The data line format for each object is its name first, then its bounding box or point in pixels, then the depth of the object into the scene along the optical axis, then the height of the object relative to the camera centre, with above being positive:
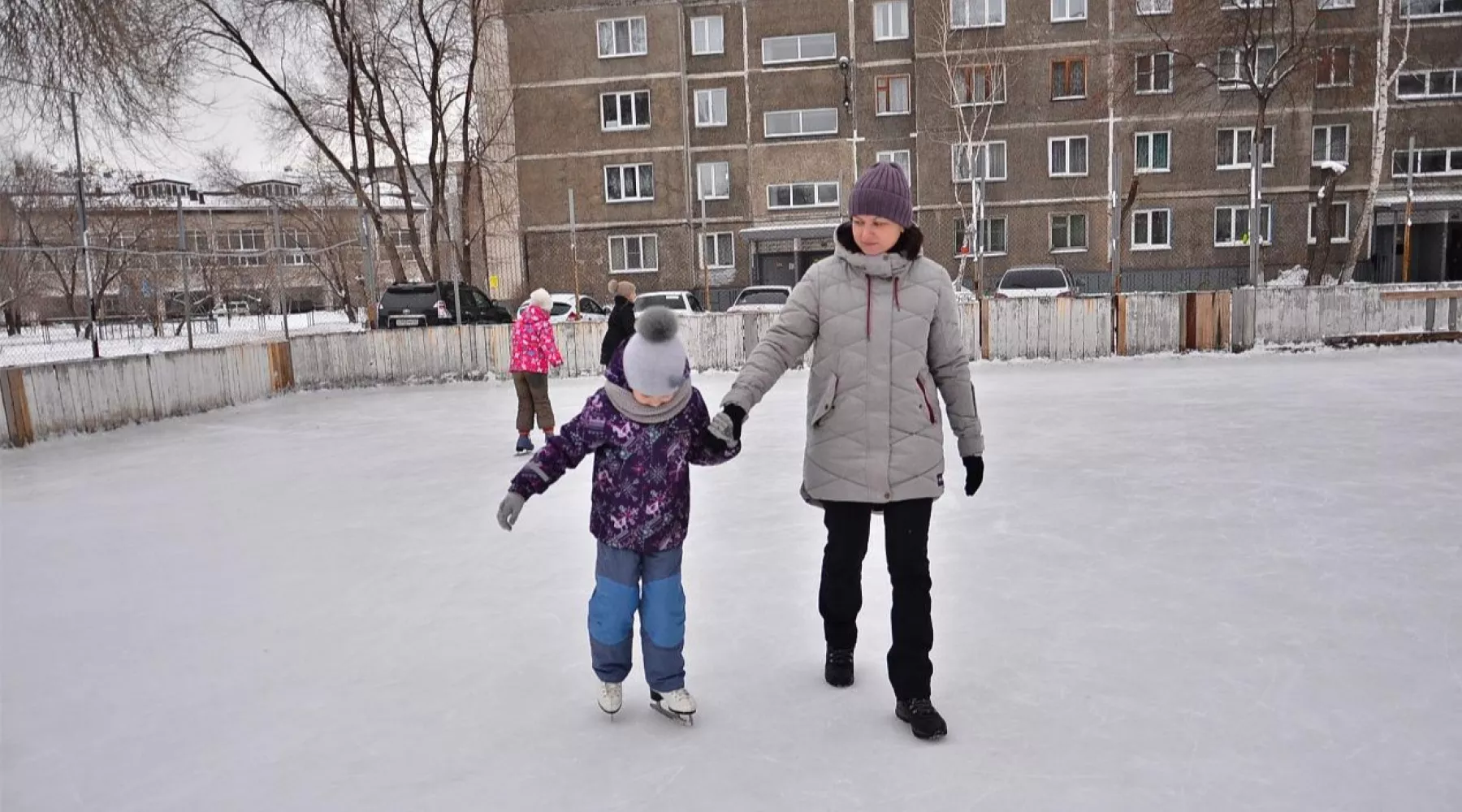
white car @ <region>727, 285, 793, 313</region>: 16.19 +0.00
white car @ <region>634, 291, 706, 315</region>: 18.77 +0.05
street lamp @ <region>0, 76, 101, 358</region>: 9.13 +0.79
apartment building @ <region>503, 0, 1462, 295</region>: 26.22 +4.37
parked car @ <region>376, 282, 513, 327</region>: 16.72 +0.16
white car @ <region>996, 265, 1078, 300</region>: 18.14 +0.05
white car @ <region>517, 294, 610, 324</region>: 20.34 -0.04
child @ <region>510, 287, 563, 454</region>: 7.84 -0.44
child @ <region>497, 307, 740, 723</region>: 2.81 -0.53
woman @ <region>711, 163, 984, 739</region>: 2.83 -0.29
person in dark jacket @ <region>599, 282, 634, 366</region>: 9.62 -0.12
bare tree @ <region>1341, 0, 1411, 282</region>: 21.25 +3.31
